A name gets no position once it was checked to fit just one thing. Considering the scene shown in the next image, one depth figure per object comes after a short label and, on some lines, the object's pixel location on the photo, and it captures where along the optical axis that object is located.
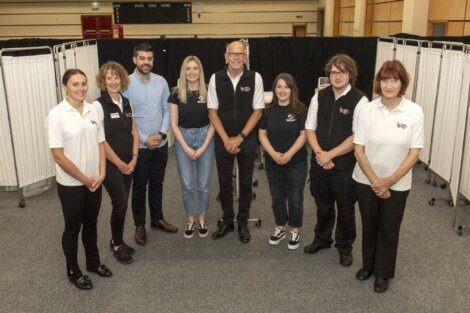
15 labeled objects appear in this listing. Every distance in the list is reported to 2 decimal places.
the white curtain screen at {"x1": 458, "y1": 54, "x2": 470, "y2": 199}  3.90
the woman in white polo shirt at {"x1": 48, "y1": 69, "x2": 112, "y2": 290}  2.58
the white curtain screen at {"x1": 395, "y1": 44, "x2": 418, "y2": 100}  5.51
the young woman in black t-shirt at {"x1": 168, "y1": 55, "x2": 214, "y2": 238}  3.36
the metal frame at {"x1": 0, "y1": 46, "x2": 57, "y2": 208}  4.39
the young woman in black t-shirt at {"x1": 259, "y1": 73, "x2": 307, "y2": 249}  3.19
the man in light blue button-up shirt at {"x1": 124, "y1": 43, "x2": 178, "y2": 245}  3.31
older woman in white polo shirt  2.55
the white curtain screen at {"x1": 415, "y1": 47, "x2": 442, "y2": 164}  4.96
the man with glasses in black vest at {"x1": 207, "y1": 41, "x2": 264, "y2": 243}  3.32
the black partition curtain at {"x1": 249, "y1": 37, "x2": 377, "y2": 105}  7.16
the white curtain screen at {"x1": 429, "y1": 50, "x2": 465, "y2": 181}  4.40
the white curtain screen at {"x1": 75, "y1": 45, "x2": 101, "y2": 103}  6.09
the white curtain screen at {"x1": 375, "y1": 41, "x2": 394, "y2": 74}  6.37
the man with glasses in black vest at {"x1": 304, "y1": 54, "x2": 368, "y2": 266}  2.91
